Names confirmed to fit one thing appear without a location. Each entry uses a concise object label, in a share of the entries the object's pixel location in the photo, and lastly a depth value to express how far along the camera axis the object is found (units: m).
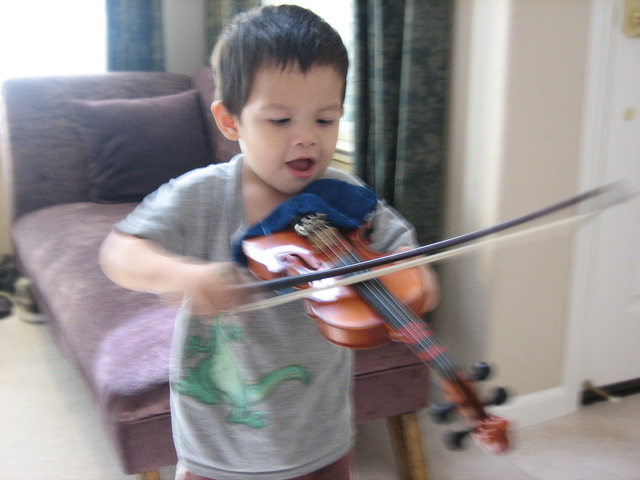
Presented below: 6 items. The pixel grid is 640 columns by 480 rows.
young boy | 0.77
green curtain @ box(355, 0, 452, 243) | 1.63
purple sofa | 1.25
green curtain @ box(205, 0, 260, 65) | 2.87
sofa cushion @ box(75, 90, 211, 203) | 2.44
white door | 1.65
